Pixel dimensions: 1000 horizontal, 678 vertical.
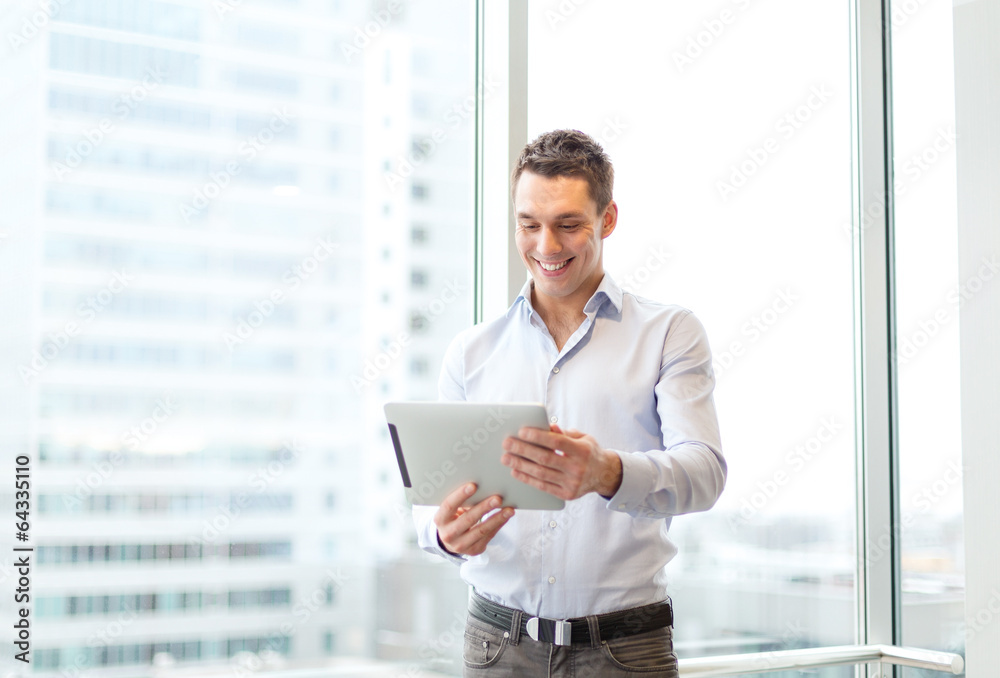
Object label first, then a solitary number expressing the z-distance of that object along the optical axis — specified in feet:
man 5.61
